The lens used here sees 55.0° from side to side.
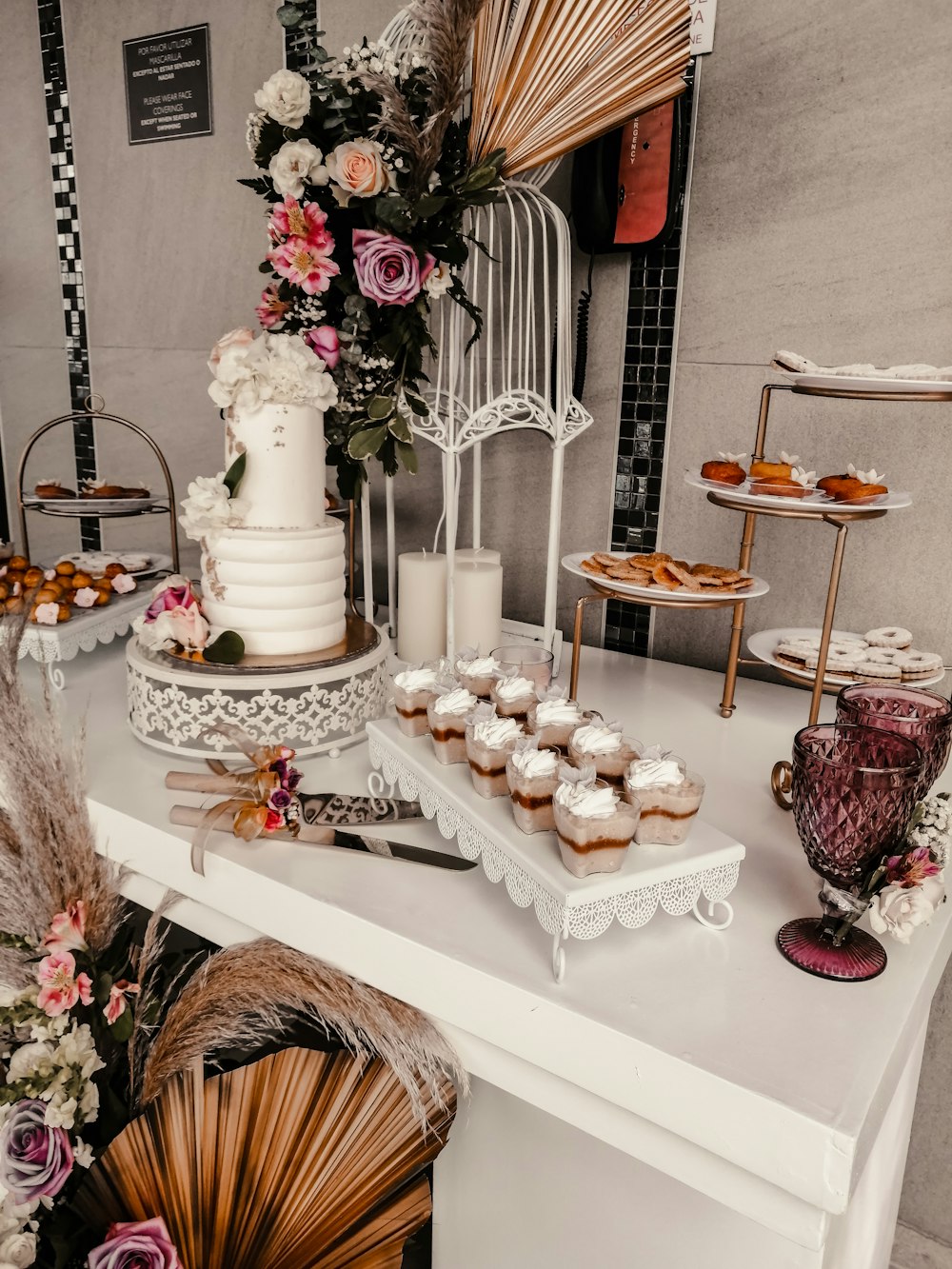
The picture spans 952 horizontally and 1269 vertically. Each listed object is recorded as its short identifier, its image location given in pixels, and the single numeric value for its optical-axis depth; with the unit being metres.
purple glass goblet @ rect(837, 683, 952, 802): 0.87
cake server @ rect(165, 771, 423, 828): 0.96
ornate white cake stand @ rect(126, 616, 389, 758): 1.10
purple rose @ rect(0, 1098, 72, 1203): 0.77
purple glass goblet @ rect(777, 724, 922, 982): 0.74
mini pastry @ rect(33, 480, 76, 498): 1.80
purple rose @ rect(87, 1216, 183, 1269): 0.75
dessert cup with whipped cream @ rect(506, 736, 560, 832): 0.79
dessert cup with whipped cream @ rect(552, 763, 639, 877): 0.72
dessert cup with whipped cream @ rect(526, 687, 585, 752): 0.89
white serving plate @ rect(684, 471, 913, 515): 1.02
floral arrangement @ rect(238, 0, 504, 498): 1.08
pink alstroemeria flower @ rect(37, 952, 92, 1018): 0.84
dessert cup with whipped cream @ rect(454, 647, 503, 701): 1.02
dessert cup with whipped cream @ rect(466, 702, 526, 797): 0.86
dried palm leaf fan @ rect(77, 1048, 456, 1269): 0.81
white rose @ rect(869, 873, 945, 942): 0.74
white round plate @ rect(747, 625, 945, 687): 1.16
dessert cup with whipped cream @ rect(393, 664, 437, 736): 1.00
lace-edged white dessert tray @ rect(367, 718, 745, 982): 0.72
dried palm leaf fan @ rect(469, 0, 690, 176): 1.10
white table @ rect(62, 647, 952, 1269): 0.64
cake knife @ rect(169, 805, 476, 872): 0.90
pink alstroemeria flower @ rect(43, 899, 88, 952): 0.86
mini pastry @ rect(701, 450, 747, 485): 1.15
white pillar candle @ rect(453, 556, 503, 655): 1.37
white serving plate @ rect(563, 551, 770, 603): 1.11
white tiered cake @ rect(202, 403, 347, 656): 1.10
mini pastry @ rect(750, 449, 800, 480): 1.12
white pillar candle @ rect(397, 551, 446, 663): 1.39
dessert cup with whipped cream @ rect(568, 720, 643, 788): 0.83
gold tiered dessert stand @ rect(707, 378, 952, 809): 0.99
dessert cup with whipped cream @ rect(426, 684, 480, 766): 0.94
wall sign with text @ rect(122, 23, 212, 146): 1.92
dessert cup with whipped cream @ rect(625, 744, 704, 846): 0.77
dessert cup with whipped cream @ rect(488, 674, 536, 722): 0.96
